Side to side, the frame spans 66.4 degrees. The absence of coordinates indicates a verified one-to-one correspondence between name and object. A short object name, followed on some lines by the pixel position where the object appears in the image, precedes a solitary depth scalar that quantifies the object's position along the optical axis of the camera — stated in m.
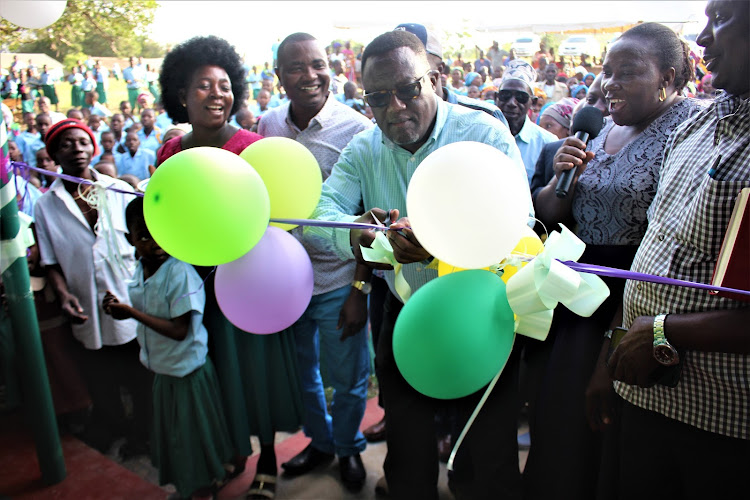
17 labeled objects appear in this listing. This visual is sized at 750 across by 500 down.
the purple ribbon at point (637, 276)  1.31
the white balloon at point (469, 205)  1.41
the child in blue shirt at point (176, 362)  2.57
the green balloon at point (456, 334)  1.51
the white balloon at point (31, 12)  3.26
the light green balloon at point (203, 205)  1.65
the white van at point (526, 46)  19.95
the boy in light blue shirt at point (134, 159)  7.95
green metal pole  3.01
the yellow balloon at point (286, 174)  2.05
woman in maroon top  2.76
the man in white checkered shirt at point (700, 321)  1.43
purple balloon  1.92
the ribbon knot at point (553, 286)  1.38
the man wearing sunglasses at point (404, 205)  2.02
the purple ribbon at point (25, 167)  2.81
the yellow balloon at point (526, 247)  1.75
